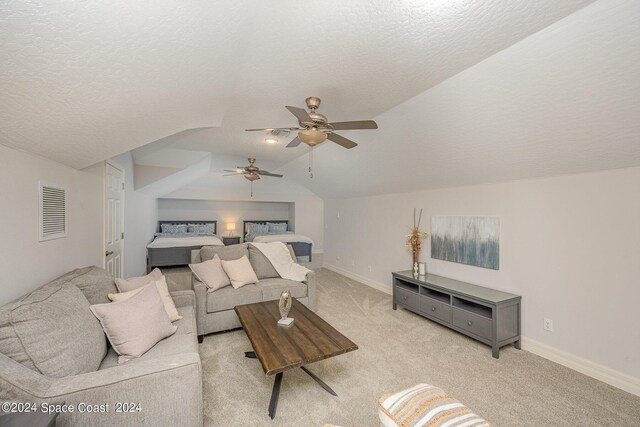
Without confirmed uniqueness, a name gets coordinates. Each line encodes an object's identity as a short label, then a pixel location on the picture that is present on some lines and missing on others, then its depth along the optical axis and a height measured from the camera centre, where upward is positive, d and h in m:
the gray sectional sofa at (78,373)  1.17 -0.80
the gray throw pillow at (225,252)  3.60 -0.56
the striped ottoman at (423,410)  1.17 -0.92
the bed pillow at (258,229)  8.16 -0.53
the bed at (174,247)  5.98 -0.79
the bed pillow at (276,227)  8.34 -0.48
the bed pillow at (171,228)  7.38 -0.45
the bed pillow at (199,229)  7.60 -0.49
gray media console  2.71 -1.10
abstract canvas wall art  3.19 -0.37
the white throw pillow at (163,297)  2.08 -0.72
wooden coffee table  1.84 -1.01
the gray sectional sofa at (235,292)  3.01 -0.99
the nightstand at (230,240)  7.95 -0.84
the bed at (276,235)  6.95 -0.64
